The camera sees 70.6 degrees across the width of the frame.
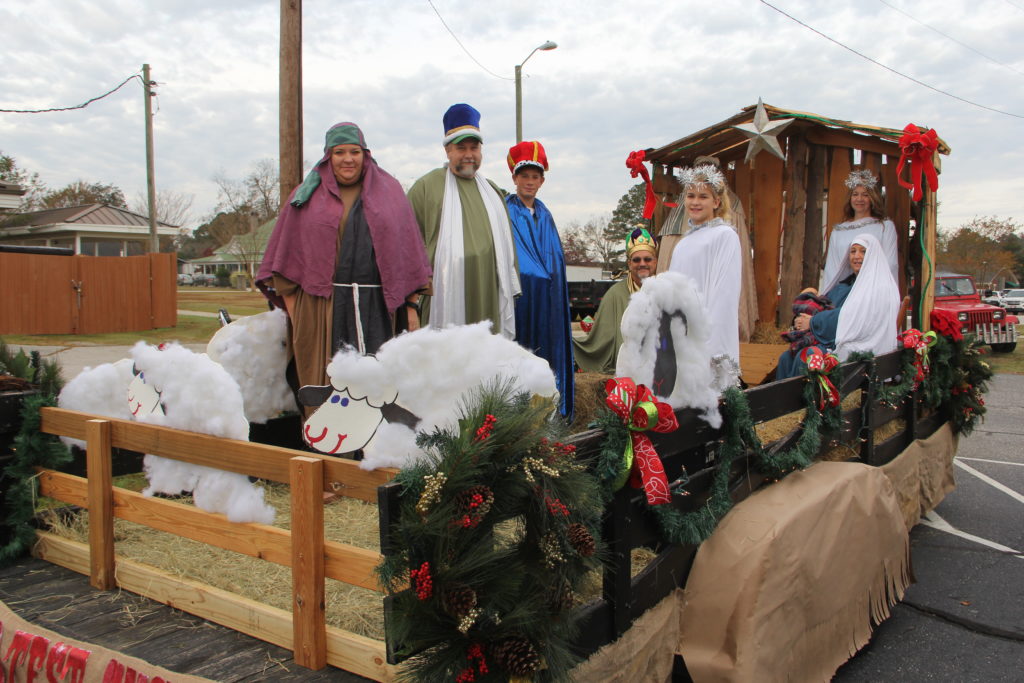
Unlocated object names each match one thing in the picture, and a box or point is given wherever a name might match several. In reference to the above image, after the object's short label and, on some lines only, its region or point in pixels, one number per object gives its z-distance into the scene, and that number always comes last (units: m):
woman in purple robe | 3.24
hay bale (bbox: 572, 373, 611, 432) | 4.46
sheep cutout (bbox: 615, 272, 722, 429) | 2.17
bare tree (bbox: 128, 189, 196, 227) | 40.86
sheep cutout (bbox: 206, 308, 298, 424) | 3.22
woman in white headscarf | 4.12
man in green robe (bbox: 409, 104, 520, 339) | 3.57
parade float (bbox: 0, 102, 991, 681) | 1.43
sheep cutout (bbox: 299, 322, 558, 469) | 1.77
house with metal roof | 26.86
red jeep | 14.67
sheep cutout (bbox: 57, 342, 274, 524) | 2.05
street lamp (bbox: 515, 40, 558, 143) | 16.02
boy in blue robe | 3.99
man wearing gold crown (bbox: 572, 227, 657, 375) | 5.67
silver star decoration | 5.32
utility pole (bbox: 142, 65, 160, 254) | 20.89
